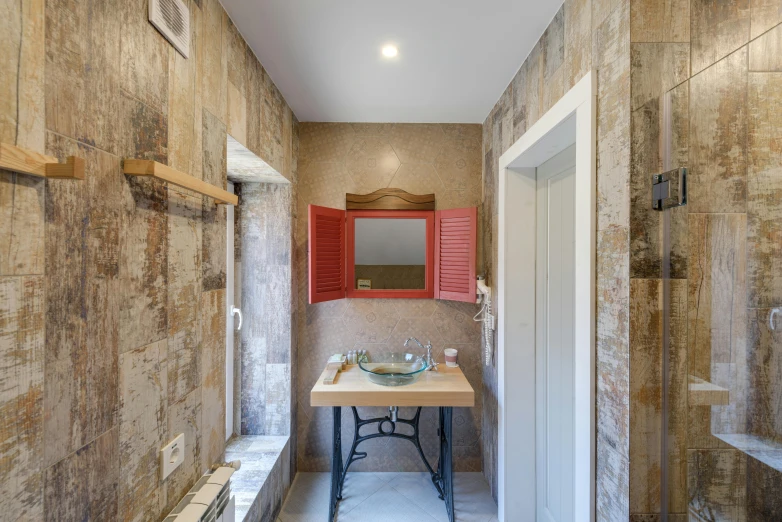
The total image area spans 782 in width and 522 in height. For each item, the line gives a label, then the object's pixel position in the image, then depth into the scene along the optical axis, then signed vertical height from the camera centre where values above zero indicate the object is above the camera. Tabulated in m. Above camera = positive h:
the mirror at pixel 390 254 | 2.46 +0.05
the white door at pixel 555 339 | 1.71 -0.41
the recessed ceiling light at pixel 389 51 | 1.56 +1.00
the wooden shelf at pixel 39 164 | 0.53 +0.16
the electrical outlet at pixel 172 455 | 0.97 -0.59
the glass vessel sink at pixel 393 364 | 2.31 -0.73
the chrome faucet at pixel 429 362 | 2.36 -0.71
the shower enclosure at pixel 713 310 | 0.67 -0.11
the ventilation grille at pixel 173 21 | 0.94 +0.71
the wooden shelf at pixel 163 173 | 0.81 +0.22
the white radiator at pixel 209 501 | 0.98 -0.75
